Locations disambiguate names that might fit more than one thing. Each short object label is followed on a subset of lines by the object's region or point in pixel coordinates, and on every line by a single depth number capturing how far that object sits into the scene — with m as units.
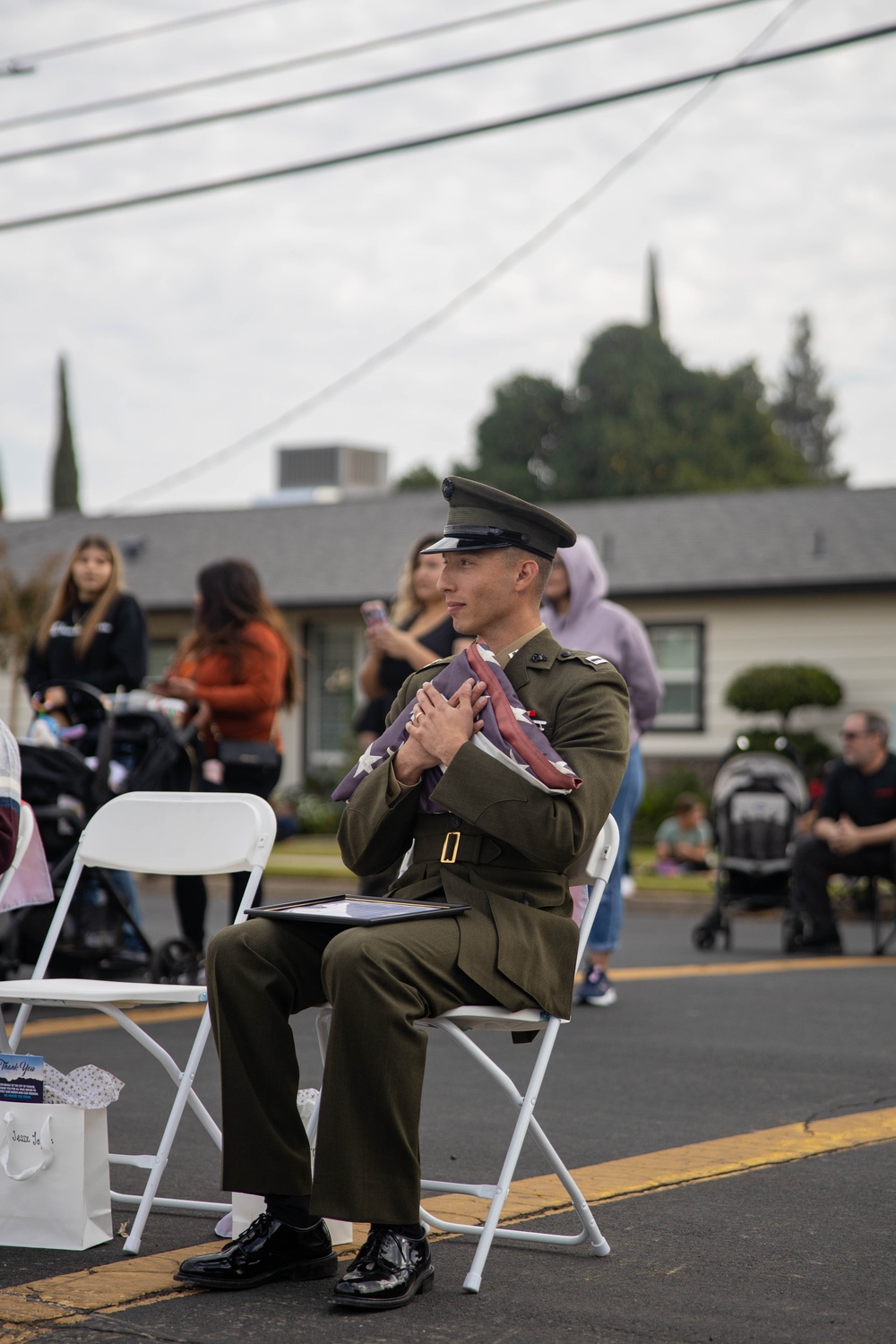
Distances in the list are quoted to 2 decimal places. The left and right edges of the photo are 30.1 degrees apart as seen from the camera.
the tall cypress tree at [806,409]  90.12
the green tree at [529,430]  54.00
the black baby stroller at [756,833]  11.90
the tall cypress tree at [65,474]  51.53
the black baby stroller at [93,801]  7.70
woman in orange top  8.28
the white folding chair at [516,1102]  3.62
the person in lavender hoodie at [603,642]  7.98
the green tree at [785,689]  21.67
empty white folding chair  4.05
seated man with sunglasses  11.52
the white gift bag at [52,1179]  3.92
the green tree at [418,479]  58.72
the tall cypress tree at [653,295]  77.25
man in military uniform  3.47
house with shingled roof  22.72
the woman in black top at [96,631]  8.45
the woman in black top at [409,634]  8.08
